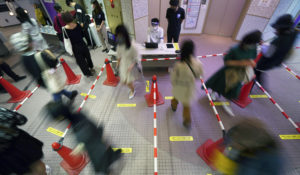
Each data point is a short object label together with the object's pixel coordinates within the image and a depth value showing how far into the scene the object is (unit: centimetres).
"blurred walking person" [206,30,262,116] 234
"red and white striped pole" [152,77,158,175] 203
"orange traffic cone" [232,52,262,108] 331
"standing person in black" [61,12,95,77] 327
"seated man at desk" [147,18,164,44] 415
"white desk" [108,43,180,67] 398
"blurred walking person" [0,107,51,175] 160
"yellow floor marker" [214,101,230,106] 352
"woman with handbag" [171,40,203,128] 209
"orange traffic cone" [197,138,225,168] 243
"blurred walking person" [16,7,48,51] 340
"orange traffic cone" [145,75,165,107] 355
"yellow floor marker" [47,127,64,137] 300
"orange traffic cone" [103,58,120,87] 405
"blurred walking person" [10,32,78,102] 237
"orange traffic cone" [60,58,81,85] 422
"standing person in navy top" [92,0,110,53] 483
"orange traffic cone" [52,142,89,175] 225
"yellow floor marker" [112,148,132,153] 265
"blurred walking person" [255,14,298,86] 263
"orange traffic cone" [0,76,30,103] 360
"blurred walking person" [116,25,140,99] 262
